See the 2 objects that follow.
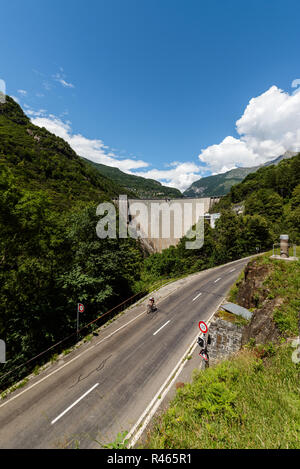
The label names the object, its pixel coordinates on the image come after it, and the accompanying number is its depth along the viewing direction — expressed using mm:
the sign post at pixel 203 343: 8430
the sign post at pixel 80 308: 12561
